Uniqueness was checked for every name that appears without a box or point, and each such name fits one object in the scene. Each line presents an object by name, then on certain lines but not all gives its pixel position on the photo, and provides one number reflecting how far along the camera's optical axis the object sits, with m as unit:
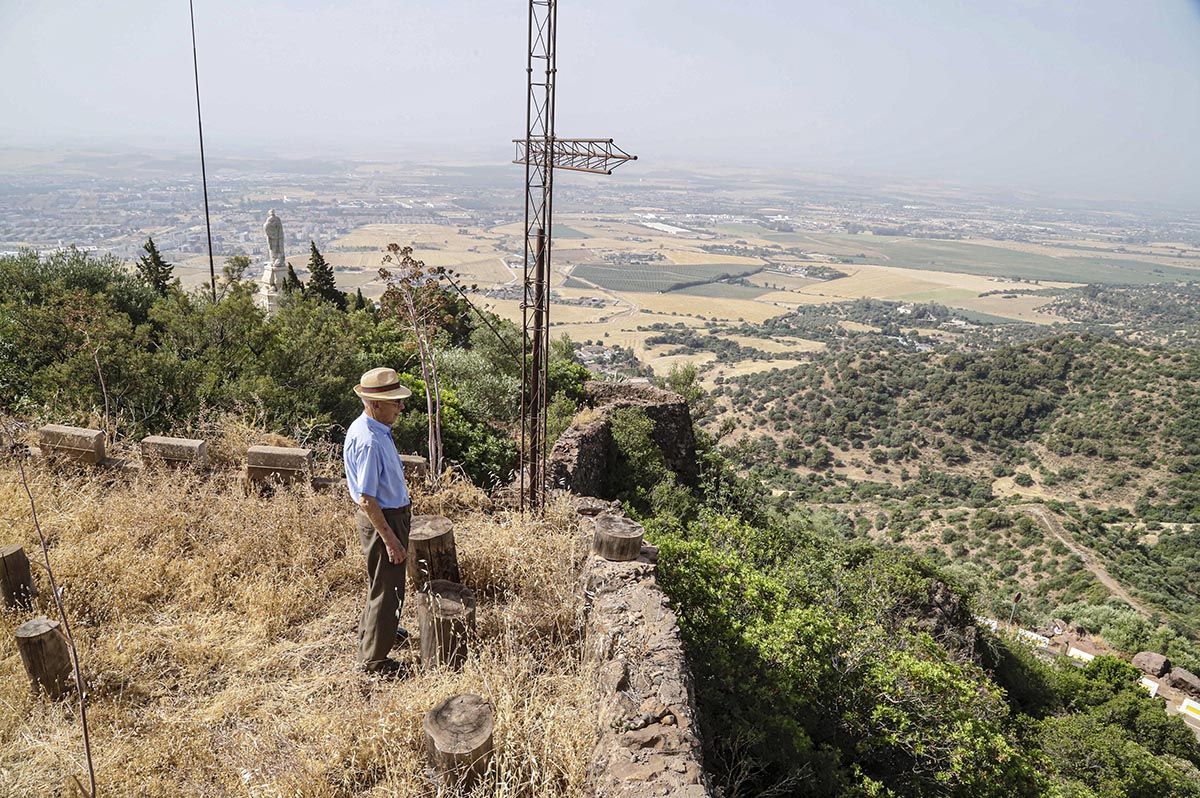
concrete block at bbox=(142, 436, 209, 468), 6.11
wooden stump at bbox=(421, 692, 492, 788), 2.98
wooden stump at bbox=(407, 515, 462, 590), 4.59
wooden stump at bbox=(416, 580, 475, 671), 4.07
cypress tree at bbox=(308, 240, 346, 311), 25.05
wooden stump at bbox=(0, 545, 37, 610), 4.18
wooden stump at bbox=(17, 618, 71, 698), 3.52
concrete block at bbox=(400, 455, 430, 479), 6.54
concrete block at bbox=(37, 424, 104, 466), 5.93
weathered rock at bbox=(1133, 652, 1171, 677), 20.86
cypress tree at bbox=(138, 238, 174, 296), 18.08
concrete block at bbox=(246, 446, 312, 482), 5.99
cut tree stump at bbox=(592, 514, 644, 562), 4.96
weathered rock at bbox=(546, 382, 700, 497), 10.22
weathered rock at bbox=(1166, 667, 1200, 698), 20.03
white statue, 20.59
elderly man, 3.97
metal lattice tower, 6.96
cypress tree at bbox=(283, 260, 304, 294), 20.85
